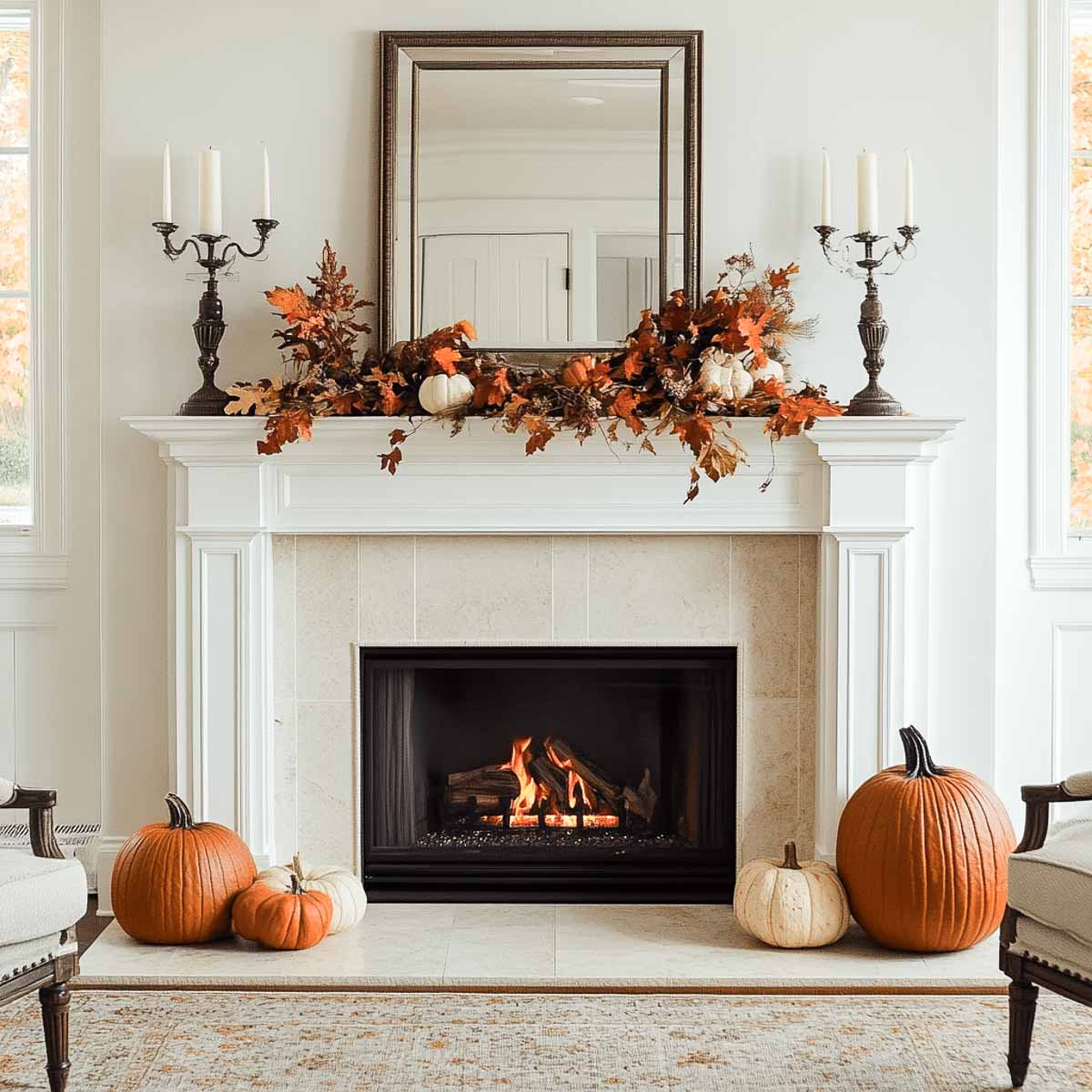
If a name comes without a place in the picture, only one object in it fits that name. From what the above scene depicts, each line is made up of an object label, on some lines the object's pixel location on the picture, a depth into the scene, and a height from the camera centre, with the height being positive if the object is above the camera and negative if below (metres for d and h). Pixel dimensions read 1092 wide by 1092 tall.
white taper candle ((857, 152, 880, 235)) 3.05 +0.83
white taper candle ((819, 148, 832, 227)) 3.13 +0.84
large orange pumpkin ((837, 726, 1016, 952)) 2.81 -0.77
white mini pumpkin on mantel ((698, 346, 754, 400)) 2.94 +0.36
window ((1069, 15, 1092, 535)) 3.63 +0.56
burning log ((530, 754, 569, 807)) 3.42 -0.70
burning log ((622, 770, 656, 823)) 3.43 -0.76
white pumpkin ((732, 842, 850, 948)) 2.88 -0.90
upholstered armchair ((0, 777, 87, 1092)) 2.12 -0.70
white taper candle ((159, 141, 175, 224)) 3.09 +0.85
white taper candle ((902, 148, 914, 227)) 3.08 +0.82
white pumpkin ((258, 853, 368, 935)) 2.98 -0.88
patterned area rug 2.29 -1.03
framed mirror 3.23 +0.91
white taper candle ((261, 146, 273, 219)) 3.11 +0.85
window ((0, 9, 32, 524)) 3.62 +0.84
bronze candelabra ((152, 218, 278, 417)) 3.11 +0.50
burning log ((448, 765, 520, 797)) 3.43 -0.72
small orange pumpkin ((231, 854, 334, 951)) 2.87 -0.92
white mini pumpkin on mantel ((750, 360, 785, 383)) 3.00 +0.38
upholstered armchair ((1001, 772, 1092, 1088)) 2.09 -0.68
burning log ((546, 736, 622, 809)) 3.42 -0.68
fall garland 2.93 +0.35
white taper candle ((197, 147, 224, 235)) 3.07 +0.84
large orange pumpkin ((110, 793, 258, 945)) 2.89 -0.85
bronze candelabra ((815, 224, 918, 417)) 3.09 +0.49
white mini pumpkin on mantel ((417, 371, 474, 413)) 2.99 +0.33
